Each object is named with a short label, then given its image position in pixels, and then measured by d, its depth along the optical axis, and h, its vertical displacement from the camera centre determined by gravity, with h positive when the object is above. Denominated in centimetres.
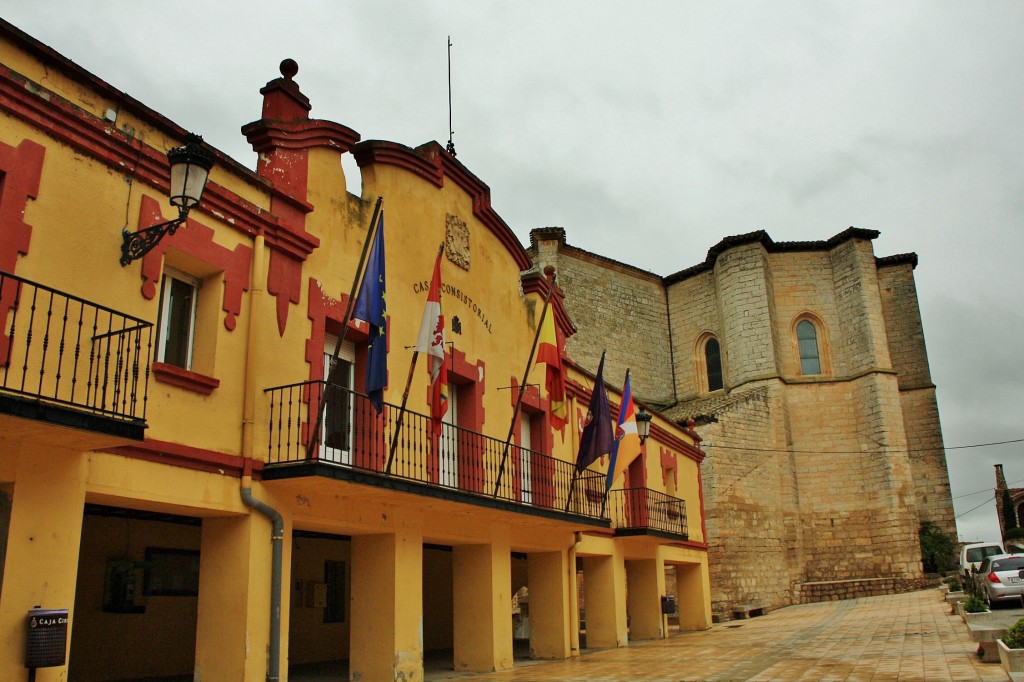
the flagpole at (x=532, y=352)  1228 +329
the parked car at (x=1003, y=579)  1766 -48
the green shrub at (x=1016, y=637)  923 -88
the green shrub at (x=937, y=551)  3444 +27
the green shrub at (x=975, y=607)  1502 -88
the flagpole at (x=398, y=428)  985 +168
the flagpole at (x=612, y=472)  1564 +175
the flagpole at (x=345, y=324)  862 +259
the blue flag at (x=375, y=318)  927 +278
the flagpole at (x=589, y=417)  1491 +266
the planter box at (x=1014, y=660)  893 -110
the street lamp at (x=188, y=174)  723 +342
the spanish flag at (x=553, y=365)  1345 +324
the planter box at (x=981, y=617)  1431 -102
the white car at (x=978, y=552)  2514 +13
